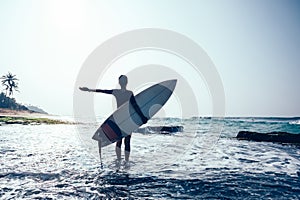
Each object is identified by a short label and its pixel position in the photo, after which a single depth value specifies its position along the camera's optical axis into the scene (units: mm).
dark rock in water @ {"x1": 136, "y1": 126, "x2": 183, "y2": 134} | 28255
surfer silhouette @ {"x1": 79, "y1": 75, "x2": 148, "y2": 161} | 7945
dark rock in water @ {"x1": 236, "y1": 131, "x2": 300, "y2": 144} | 18781
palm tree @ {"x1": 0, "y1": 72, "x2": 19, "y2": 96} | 84625
